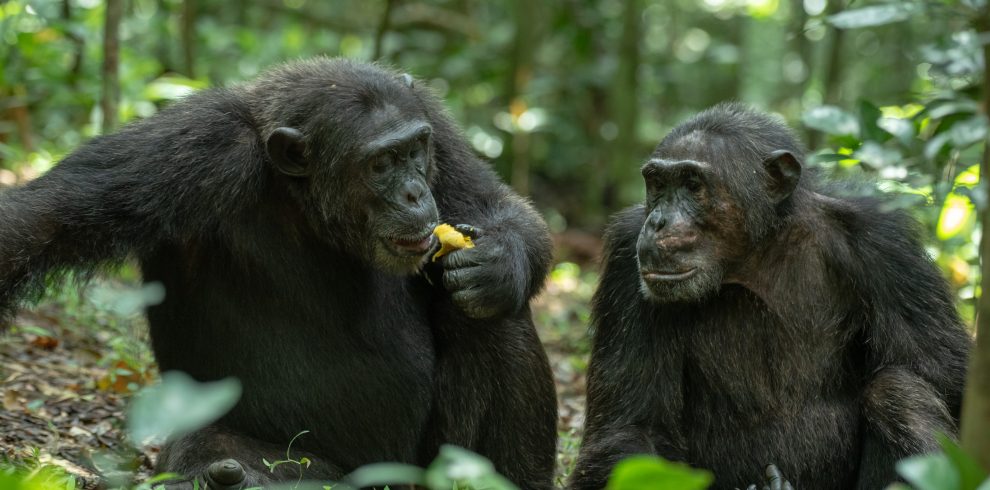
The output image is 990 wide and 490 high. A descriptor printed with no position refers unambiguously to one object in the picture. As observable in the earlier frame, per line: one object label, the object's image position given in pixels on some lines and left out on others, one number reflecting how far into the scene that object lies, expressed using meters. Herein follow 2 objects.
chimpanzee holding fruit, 13.48
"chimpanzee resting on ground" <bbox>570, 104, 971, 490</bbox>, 13.73
